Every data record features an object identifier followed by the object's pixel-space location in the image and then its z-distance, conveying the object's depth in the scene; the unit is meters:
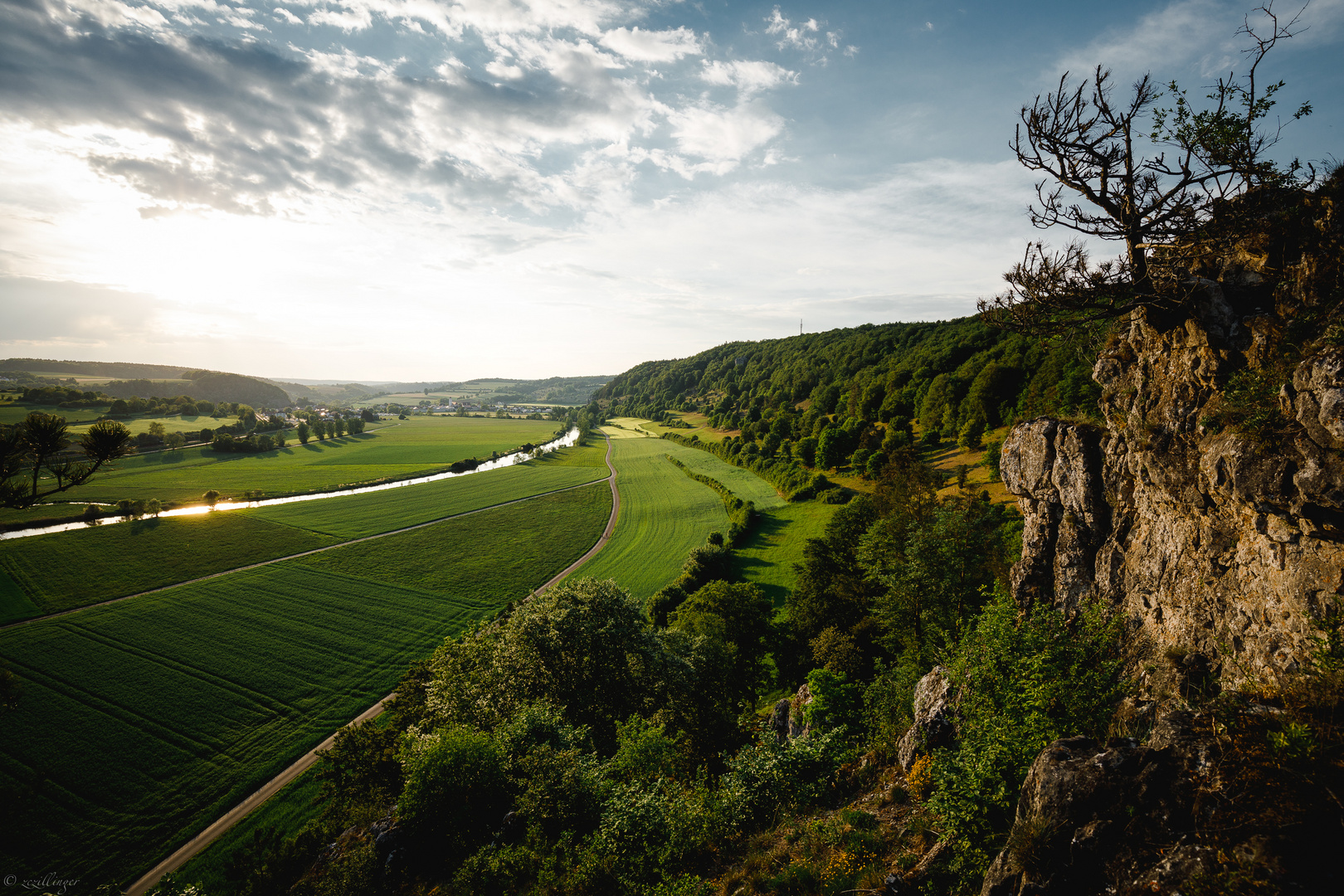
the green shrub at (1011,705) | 9.06
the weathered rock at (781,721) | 20.14
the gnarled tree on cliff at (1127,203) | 9.02
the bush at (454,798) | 14.94
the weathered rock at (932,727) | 13.27
